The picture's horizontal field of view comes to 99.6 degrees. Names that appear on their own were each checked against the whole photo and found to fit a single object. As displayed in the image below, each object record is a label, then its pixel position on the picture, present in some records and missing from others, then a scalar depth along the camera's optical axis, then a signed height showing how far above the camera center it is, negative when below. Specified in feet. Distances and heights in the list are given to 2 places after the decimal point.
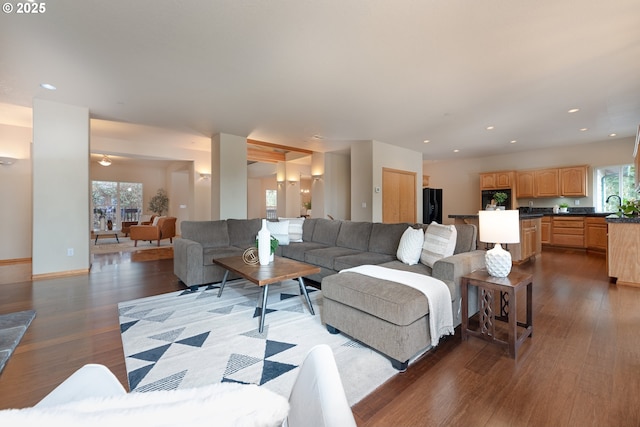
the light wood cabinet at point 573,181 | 21.63 +2.79
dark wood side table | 6.07 -2.16
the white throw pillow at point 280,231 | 14.10 -0.79
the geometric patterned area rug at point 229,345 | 5.37 -3.16
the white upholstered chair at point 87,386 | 2.23 -1.47
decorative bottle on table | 9.16 -1.09
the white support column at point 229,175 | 18.72 +2.89
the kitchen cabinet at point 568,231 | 20.24 -1.21
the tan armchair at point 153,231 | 23.00 -1.27
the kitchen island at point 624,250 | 11.51 -1.51
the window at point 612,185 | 20.44 +2.36
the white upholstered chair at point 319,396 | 1.89 -1.36
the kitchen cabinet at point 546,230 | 21.72 -1.16
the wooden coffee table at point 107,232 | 30.59 -1.85
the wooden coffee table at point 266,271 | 7.55 -1.70
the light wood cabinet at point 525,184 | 24.22 +2.85
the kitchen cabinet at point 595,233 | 19.13 -1.25
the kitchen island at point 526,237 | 15.55 -1.34
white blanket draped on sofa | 6.01 -1.88
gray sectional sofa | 5.72 -1.69
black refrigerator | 26.27 +1.05
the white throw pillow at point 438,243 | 8.30 -0.87
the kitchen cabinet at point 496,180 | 24.92 +3.40
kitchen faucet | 20.63 +1.37
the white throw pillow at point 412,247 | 8.95 -1.05
